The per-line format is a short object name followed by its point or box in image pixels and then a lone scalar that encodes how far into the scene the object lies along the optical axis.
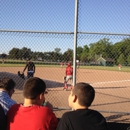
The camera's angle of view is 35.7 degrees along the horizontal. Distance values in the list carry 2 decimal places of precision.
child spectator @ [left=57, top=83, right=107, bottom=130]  1.90
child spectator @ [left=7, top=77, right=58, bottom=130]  1.96
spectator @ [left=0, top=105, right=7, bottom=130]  2.15
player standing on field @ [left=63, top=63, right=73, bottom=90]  13.08
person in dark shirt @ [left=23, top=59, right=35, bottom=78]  9.85
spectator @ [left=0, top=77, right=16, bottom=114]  2.51
